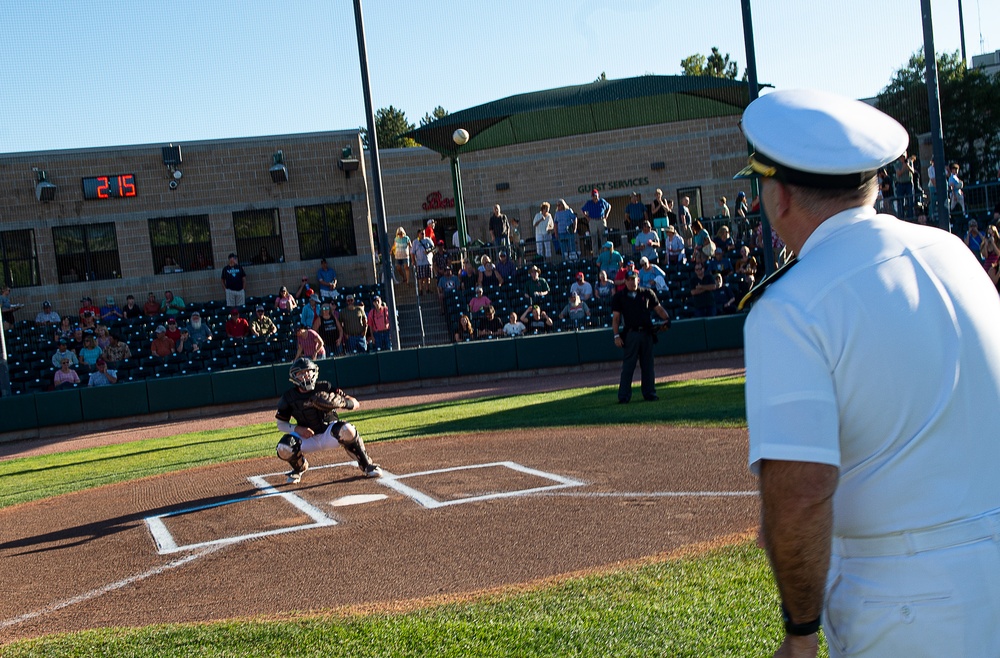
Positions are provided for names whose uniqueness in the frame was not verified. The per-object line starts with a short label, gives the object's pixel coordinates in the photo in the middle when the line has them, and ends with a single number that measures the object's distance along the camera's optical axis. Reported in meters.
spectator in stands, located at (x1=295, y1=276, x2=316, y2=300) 25.67
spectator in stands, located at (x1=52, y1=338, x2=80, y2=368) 21.86
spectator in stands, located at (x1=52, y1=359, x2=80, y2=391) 21.27
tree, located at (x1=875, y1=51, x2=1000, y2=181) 40.22
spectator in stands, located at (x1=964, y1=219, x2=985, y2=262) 19.33
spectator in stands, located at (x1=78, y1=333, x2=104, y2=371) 22.25
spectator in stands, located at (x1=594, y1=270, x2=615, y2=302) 22.41
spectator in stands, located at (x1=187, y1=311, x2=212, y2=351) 23.59
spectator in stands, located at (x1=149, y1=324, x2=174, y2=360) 22.84
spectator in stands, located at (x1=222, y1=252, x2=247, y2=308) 27.89
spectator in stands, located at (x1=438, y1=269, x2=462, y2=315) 24.65
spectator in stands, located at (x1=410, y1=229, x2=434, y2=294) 25.92
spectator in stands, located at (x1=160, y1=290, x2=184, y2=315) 26.22
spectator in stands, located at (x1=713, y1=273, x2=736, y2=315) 22.08
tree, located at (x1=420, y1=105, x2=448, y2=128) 95.91
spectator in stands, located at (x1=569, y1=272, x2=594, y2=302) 22.91
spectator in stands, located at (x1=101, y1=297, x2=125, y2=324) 25.77
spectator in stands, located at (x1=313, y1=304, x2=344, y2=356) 22.61
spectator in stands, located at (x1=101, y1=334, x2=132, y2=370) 22.59
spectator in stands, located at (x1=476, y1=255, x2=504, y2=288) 24.53
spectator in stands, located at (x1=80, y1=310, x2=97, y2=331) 24.78
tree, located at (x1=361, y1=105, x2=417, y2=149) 89.44
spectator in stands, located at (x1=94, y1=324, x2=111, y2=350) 22.91
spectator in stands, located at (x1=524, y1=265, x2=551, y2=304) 23.52
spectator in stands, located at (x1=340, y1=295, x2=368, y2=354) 22.50
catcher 10.17
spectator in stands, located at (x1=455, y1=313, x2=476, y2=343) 22.86
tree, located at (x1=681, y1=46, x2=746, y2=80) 66.25
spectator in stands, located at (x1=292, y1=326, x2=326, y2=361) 21.56
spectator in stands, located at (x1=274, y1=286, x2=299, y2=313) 25.08
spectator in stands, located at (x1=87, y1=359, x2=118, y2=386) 21.27
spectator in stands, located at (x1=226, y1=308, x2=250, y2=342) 23.62
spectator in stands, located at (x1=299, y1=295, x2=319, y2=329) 22.77
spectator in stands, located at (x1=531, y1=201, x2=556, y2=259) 25.28
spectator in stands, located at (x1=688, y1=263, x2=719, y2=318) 21.98
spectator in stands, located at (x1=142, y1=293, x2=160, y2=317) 26.80
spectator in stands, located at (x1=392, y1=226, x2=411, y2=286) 26.81
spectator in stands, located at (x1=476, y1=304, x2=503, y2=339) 22.91
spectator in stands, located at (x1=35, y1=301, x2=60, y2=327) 26.17
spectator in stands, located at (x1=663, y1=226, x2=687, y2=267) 23.83
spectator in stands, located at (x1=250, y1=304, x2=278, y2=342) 23.56
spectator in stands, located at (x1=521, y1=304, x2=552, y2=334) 22.69
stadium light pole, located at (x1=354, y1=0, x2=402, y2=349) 22.52
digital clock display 30.20
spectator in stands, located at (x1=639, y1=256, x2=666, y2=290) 21.28
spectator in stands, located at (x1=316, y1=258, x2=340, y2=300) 25.78
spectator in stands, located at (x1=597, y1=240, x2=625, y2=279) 23.69
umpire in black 13.92
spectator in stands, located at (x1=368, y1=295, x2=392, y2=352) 22.70
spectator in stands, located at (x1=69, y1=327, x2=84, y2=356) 23.02
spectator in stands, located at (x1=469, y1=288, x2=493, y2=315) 23.19
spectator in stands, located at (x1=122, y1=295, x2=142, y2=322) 26.34
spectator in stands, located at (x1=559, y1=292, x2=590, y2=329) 22.39
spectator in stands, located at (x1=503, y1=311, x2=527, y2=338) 22.56
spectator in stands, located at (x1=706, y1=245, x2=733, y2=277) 22.47
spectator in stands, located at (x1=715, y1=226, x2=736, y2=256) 23.47
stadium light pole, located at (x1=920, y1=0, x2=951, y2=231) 18.00
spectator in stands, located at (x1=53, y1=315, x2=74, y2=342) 23.96
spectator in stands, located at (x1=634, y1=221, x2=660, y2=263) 24.11
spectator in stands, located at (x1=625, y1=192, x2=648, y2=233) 26.93
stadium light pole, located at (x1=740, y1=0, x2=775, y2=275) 18.09
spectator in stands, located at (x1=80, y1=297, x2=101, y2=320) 26.62
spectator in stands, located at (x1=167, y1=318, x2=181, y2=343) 23.33
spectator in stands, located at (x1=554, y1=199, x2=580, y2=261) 25.14
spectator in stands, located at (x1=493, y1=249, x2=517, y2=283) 24.83
